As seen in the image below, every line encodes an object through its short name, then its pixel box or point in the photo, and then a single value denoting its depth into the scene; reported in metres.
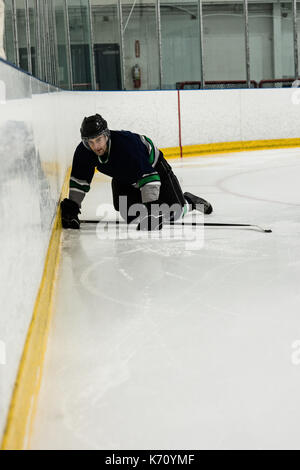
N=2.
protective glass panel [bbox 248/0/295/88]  14.04
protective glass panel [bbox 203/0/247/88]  13.81
